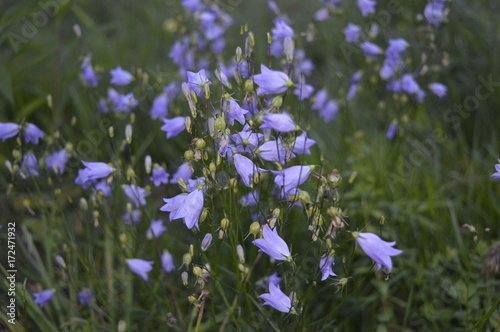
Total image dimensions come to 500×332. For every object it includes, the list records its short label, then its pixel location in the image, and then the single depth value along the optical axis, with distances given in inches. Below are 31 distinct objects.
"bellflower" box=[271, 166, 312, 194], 19.5
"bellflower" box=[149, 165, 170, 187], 22.6
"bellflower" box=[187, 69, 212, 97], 19.7
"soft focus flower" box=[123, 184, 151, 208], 22.4
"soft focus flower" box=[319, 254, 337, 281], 19.4
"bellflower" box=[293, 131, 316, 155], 20.6
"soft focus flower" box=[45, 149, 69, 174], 23.9
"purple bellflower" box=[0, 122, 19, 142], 23.2
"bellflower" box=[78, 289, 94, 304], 23.3
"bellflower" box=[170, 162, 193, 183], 21.5
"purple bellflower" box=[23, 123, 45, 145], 23.3
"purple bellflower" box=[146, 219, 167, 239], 24.4
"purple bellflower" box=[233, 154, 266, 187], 19.4
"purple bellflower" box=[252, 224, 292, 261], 19.1
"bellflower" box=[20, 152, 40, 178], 23.1
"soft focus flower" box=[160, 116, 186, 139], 22.0
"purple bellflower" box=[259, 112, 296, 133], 18.9
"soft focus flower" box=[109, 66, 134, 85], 26.4
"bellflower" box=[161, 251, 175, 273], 23.6
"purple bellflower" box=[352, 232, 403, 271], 18.5
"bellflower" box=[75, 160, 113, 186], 21.6
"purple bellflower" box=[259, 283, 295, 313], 19.6
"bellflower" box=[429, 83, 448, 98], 26.9
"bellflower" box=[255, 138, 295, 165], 19.6
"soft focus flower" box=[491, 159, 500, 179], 19.5
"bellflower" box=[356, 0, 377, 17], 26.2
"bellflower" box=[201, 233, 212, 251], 19.6
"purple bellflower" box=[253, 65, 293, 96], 19.9
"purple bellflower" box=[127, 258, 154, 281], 22.7
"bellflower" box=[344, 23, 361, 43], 27.5
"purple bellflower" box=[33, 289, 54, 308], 22.9
